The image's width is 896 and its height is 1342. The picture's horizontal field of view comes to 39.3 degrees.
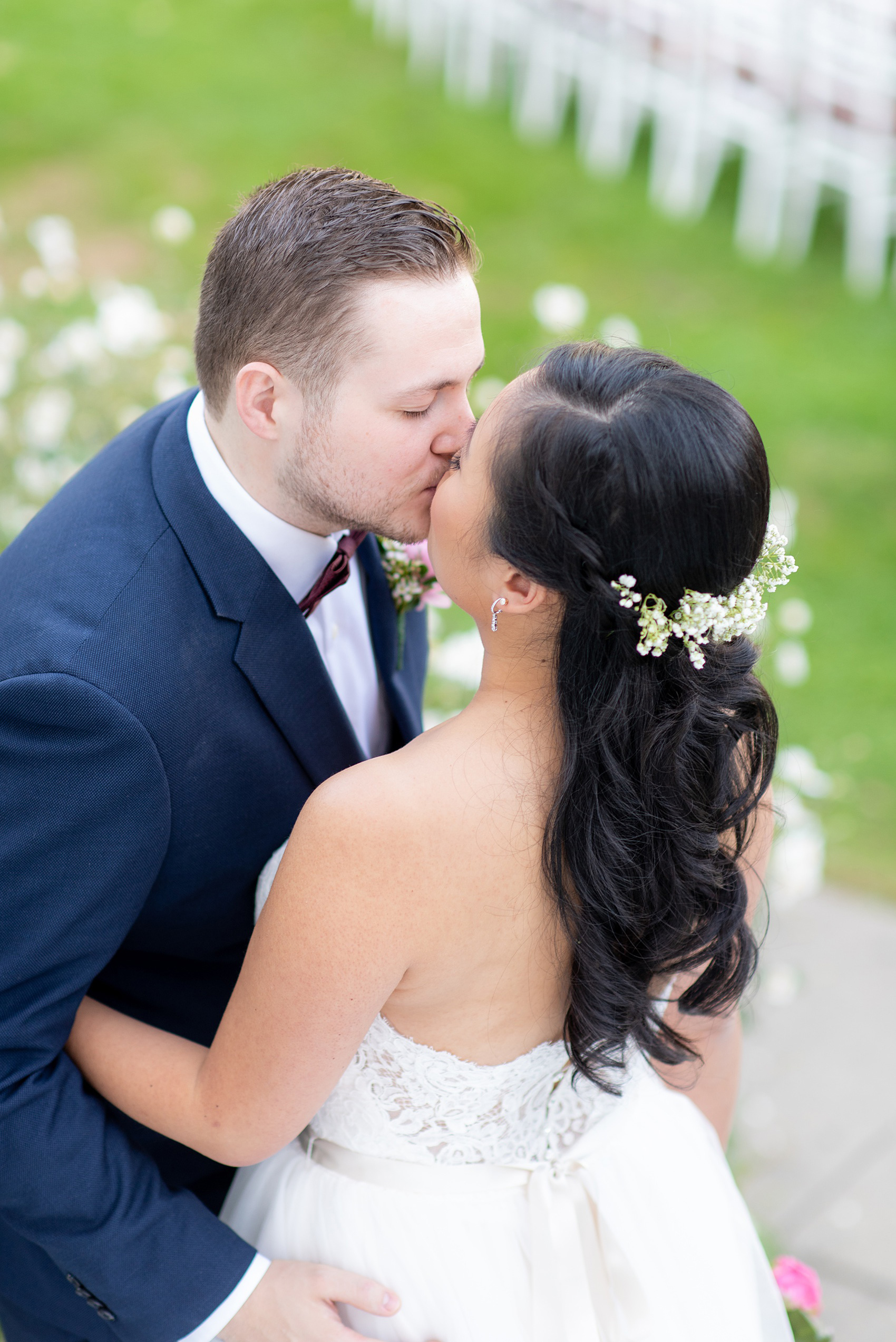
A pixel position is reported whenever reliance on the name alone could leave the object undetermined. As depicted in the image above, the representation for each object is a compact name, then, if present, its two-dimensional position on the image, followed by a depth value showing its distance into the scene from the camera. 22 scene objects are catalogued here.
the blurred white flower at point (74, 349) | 3.83
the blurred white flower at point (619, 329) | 2.66
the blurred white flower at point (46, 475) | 3.67
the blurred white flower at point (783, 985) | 3.39
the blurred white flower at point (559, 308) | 3.59
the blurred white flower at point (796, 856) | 3.40
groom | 1.75
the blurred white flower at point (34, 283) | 4.11
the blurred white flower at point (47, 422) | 3.64
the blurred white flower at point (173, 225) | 3.83
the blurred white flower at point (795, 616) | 3.84
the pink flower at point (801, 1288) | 2.34
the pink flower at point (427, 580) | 2.34
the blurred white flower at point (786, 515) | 2.18
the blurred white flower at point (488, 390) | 3.83
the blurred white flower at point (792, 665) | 3.88
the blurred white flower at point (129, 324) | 3.70
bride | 1.59
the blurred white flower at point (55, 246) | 4.05
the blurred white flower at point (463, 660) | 3.27
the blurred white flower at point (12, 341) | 3.87
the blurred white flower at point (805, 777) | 3.56
